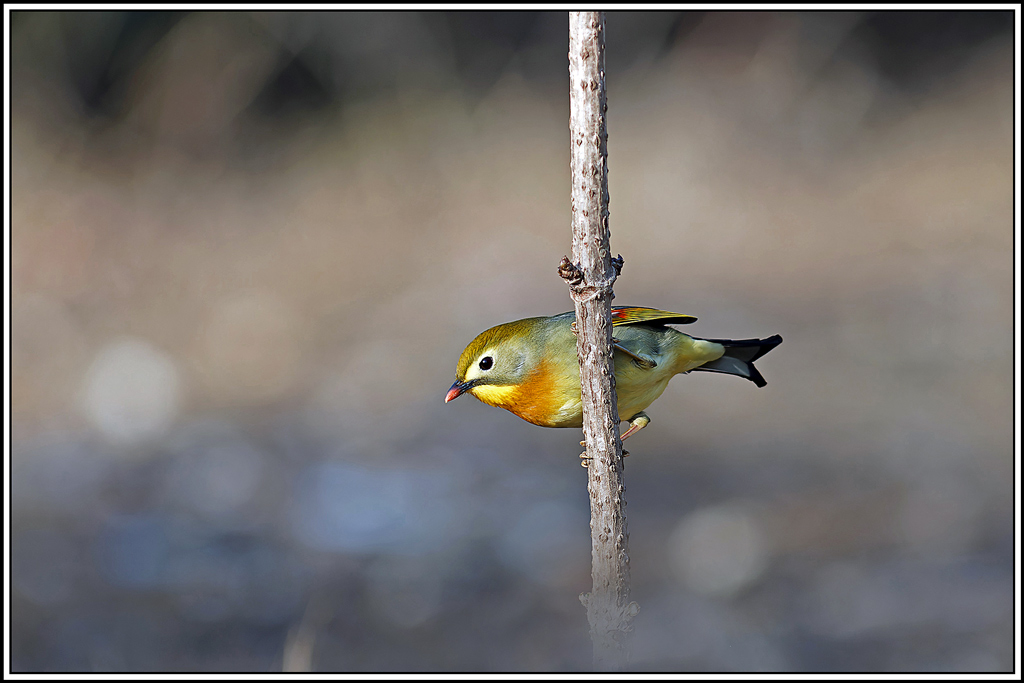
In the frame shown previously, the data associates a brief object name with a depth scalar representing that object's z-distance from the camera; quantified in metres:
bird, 6.08
